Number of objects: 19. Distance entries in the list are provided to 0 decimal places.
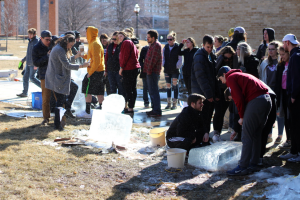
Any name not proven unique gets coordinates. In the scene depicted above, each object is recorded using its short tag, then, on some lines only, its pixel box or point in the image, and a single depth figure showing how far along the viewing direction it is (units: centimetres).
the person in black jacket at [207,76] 577
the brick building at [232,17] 1596
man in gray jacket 966
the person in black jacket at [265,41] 708
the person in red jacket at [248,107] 434
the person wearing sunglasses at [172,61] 895
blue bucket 862
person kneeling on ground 512
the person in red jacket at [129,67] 787
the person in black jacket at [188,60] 834
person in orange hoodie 770
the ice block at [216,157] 475
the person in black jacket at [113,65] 837
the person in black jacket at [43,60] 693
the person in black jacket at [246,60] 591
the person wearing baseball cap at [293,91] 492
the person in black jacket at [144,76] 918
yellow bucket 579
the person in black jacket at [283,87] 554
